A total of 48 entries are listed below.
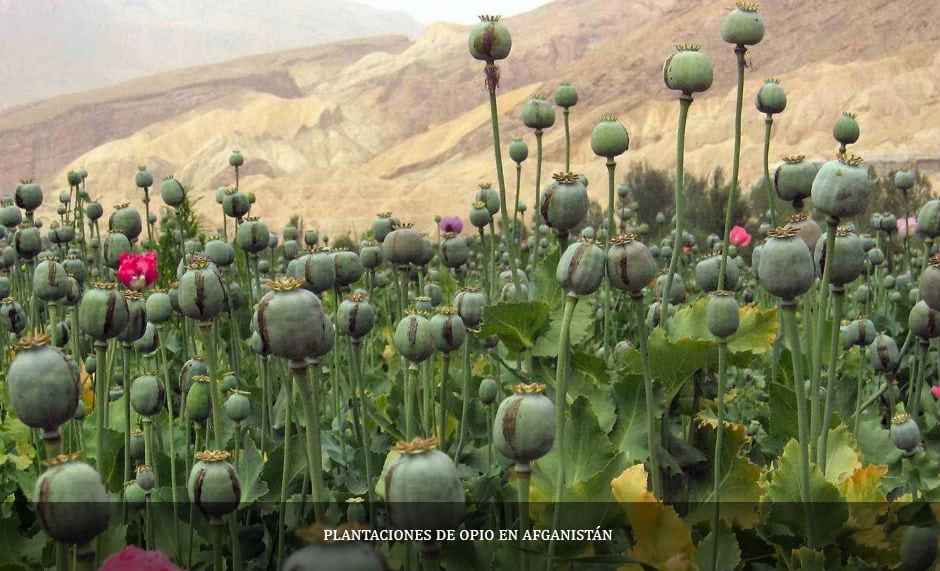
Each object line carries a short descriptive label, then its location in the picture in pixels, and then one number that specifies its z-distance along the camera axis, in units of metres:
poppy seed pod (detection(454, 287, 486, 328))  2.01
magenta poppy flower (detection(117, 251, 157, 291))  2.16
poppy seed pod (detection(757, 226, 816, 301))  1.33
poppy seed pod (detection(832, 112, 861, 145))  2.42
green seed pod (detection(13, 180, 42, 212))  2.86
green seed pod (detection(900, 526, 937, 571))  1.51
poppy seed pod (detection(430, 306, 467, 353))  1.87
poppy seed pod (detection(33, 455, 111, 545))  0.99
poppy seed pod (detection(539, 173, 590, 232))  1.61
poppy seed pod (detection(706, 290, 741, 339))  1.53
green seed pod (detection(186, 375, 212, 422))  1.84
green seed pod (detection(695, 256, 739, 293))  2.16
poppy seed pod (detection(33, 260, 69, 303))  1.93
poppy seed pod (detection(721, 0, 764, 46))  1.94
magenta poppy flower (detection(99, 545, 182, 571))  0.95
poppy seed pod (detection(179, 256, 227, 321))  1.65
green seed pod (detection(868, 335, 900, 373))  2.46
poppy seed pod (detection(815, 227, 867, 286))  1.55
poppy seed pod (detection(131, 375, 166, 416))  1.87
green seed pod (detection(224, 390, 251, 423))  1.99
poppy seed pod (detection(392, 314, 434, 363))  1.71
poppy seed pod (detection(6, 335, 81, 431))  1.10
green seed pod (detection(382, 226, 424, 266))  2.15
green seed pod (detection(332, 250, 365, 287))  1.98
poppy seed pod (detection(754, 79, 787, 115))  2.25
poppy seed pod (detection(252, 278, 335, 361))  1.12
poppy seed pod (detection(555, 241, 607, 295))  1.43
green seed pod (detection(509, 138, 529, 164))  2.74
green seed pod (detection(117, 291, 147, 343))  1.78
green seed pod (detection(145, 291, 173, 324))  1.96
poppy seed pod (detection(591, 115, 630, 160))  1.99
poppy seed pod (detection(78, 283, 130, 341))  1.55
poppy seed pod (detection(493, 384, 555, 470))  1.17
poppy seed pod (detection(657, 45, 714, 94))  1.79
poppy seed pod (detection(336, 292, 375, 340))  1.91
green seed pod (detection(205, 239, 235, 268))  2.44
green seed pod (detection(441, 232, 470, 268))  2.39
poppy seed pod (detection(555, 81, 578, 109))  2.52
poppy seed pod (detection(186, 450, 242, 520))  1.32
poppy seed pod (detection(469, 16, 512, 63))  1.92
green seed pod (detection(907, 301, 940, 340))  1.99
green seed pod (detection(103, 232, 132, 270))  2.63
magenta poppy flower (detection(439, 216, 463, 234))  4.09
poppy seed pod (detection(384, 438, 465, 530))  0.98
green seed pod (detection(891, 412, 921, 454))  1.97
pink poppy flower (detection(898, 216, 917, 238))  5.75
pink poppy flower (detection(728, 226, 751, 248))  5.15
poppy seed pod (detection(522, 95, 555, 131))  2.38
